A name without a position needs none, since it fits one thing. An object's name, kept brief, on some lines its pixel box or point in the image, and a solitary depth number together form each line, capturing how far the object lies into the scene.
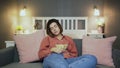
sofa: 2.23
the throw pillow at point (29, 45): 2.50
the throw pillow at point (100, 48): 2.37
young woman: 2.04
